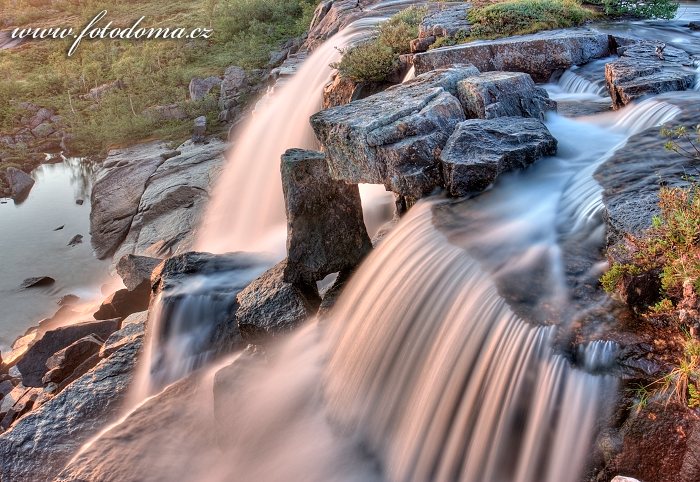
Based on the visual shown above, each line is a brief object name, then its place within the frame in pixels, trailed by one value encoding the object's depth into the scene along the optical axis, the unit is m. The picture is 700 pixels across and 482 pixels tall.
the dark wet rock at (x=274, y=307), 7.64
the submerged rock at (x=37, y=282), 14.62
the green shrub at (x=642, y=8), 15.52
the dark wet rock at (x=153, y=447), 6.24
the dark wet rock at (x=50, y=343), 10.24
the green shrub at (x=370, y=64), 12.34
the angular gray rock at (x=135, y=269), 12.23
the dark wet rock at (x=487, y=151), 7.16
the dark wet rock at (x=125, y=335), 9.16
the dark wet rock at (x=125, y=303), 11.91
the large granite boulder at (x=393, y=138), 7.44
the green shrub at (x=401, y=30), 13.52
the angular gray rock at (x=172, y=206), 14.99
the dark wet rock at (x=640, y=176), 5.35
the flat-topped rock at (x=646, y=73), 9.03
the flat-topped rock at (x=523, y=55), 11.41
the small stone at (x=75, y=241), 16.67
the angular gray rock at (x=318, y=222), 8.17
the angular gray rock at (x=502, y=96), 8.48
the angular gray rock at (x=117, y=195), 16.34
